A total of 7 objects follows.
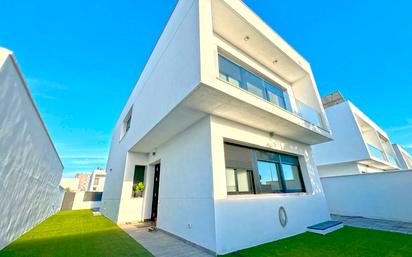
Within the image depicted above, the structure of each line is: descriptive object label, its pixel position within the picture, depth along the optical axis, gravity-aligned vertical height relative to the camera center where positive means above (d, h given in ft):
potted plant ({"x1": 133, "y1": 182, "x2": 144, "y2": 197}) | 25.72 +0.06
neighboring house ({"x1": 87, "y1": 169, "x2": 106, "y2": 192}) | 118.62 +7.94
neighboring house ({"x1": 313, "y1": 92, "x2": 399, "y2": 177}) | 37.70 +8.25
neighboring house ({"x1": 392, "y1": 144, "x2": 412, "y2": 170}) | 71.87 +11.36
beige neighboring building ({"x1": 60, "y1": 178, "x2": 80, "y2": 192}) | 87.22 +4.79
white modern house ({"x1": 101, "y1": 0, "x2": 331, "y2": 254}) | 12.55 +6.19
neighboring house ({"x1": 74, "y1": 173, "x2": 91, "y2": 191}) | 161.35 +13.58
